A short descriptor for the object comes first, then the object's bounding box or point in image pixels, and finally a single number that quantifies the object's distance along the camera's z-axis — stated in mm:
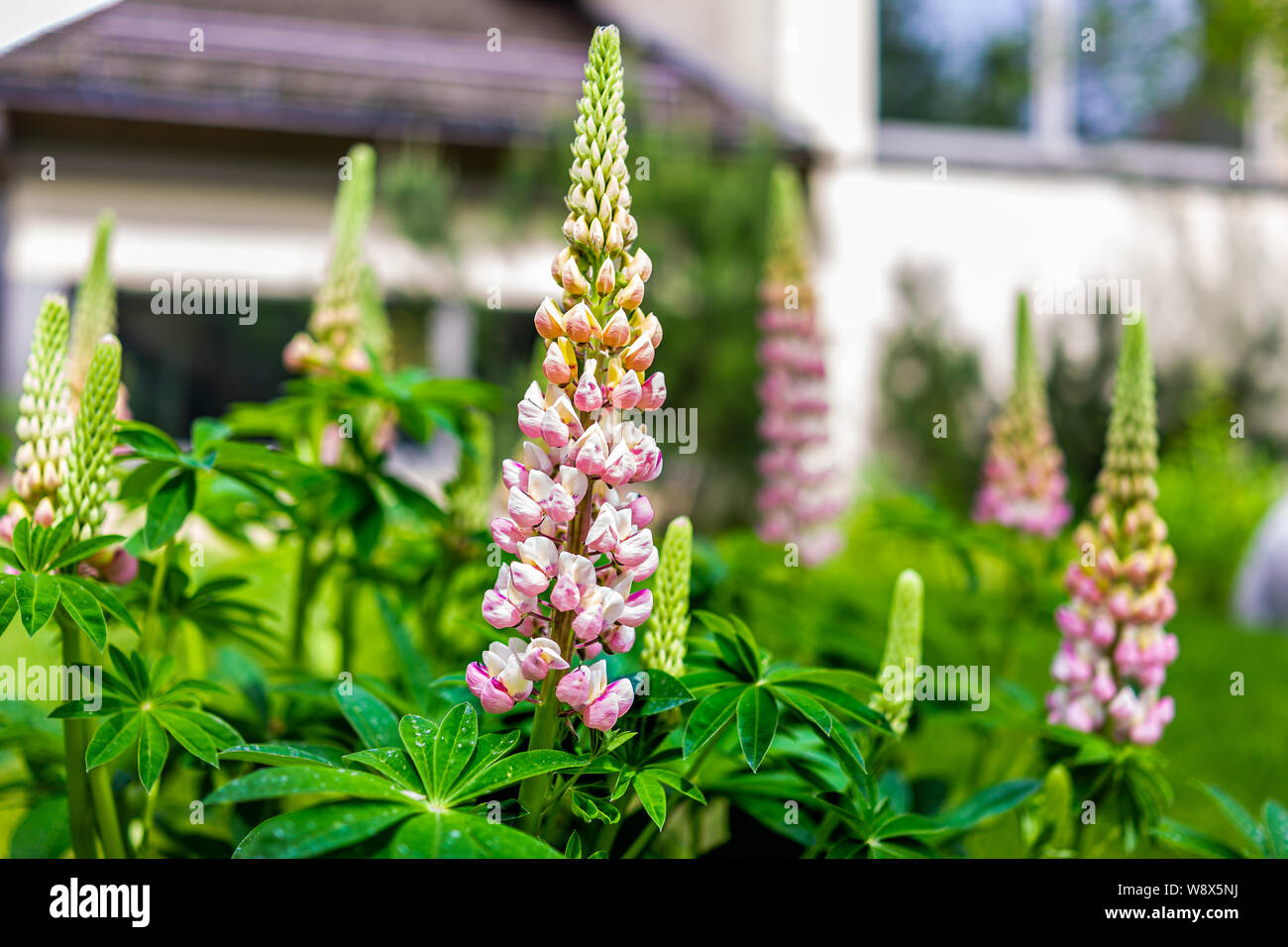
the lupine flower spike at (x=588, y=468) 917
